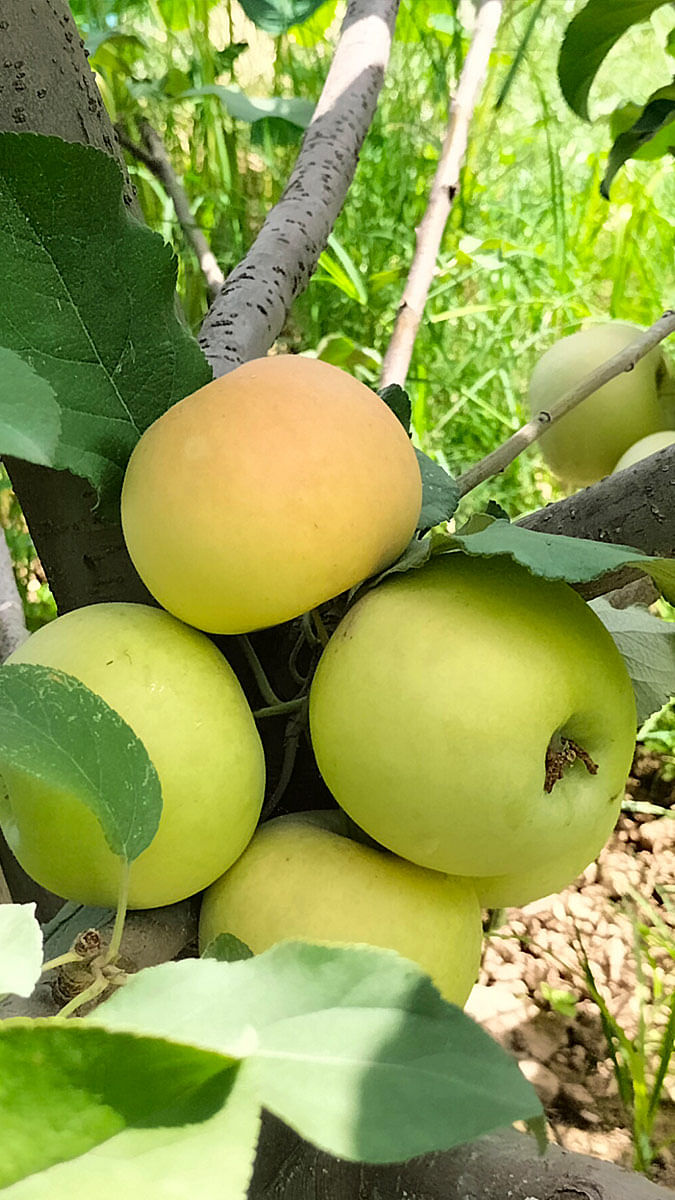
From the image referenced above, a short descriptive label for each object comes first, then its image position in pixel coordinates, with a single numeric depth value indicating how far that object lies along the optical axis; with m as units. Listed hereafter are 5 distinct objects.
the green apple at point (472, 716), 0.32
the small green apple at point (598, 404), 0.68
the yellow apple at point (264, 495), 0.32
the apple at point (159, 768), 0.33
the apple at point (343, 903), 0.35
